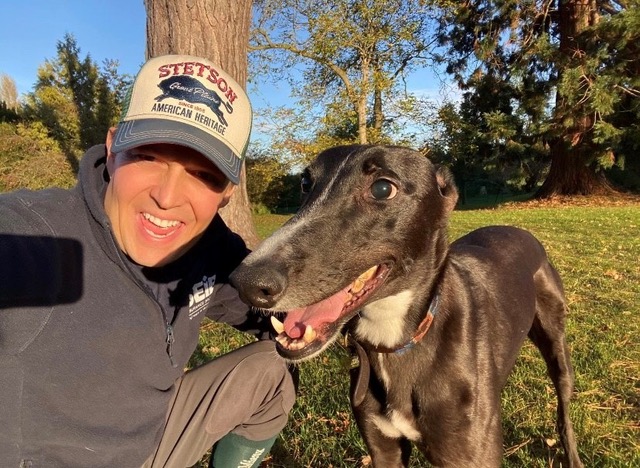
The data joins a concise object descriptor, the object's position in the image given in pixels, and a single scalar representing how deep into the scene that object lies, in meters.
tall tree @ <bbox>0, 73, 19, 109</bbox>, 49.39
